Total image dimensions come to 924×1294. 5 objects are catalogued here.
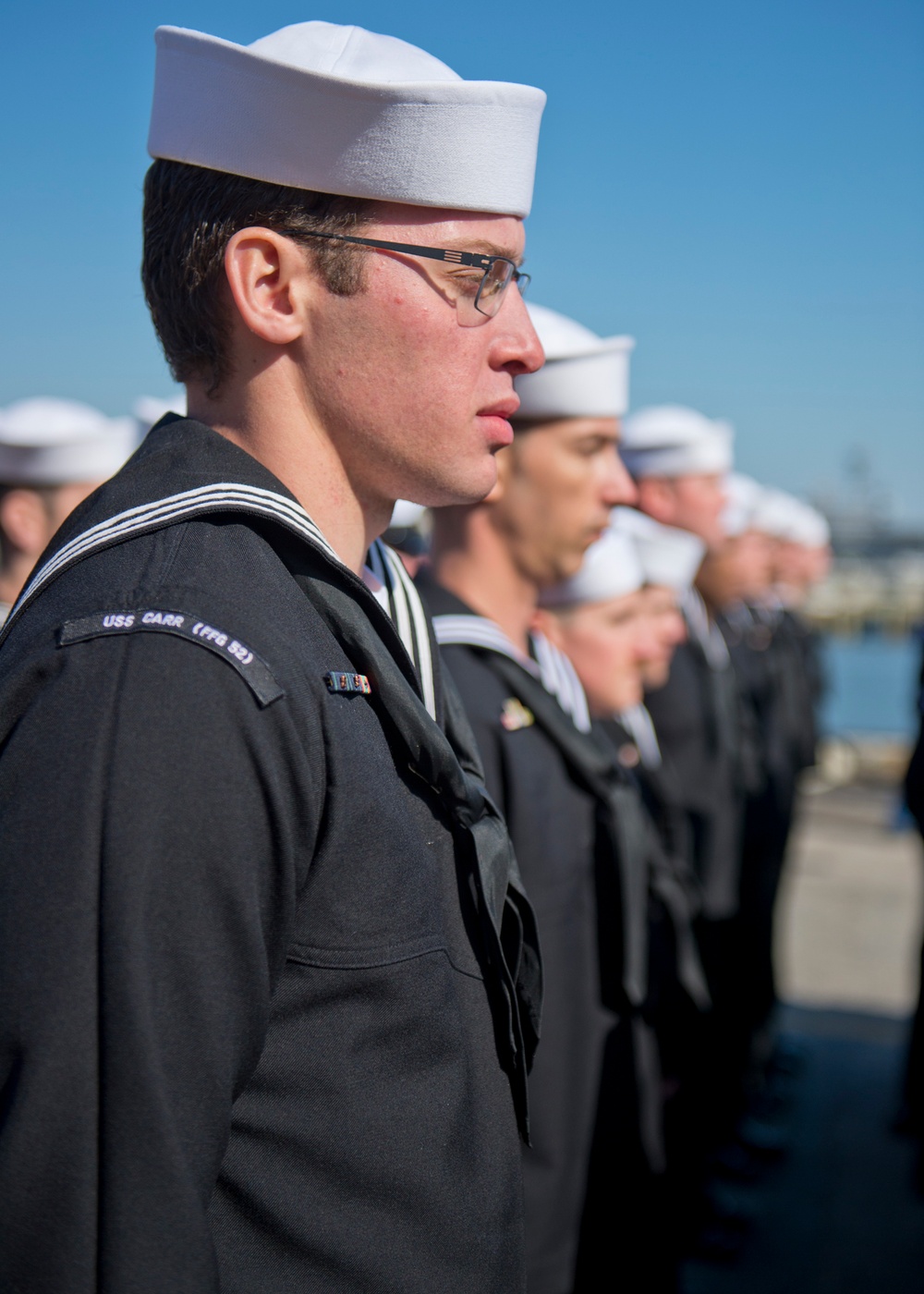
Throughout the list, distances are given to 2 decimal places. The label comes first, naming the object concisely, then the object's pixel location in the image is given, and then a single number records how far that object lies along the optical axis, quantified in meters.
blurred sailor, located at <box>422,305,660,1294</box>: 2.52
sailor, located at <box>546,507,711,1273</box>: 3.50
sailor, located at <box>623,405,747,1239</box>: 5.03
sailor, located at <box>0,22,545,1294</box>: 1.09
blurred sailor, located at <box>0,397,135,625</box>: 3.86
